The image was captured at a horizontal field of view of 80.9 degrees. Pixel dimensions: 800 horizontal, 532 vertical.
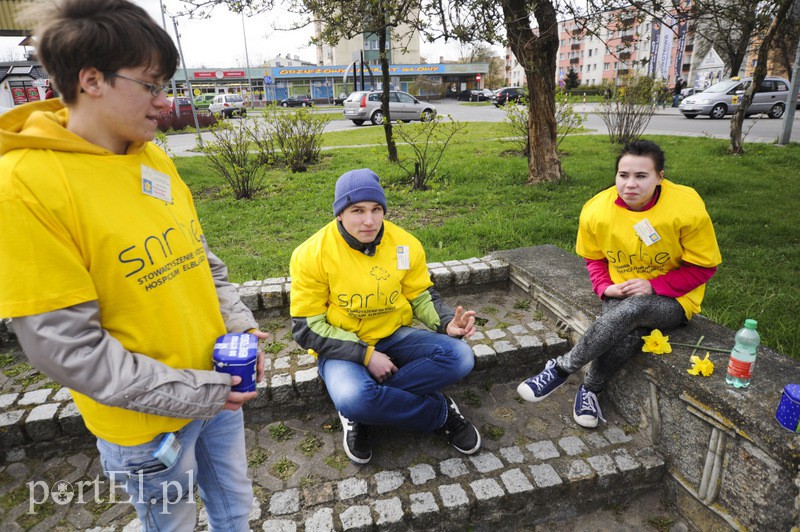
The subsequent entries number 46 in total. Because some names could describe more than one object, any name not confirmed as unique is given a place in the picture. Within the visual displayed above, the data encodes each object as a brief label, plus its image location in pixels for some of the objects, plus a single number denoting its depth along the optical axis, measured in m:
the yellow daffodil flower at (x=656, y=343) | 2.47
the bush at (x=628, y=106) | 10.61
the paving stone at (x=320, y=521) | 2.05
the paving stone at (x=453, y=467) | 2.34
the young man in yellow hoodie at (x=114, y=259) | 1.10
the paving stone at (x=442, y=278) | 4.00
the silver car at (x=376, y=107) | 19.30
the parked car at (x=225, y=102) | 28.62
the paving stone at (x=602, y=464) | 2.35
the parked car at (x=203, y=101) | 34.04
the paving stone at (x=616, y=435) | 2.59
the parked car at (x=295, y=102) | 42.91
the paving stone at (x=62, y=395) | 2.73
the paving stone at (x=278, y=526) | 2.04
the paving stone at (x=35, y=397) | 2.72
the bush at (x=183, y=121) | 20.13
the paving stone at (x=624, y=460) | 2.38
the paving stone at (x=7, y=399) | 2.73
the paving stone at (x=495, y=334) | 3.30
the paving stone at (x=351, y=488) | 2.22
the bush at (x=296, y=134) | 9.22
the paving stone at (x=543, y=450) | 2.45
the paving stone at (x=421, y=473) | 2.30
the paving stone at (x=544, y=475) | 2.27
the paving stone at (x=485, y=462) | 2.37
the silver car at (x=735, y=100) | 17.58
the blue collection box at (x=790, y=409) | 1.83
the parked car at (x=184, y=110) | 21.66
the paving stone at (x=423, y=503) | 2.12
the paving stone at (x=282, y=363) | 3.06
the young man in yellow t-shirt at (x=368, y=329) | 2.33
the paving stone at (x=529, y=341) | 3.17
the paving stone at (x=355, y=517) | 2.06
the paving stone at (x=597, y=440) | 2.55
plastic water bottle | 2.11
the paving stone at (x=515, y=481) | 2.23
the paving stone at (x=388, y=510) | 2.09
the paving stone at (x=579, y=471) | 2.31
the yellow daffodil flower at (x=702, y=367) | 2.24
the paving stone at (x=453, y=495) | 2.16
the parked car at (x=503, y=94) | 30.39
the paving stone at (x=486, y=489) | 2.19
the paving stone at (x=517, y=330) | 3.37
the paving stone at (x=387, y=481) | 2.26
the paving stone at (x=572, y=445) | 2.48
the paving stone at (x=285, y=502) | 2.14
